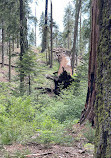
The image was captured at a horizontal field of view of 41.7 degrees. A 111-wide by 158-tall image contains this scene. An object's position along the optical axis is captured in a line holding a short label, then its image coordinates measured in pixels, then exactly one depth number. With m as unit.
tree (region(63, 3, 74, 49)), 34.33
